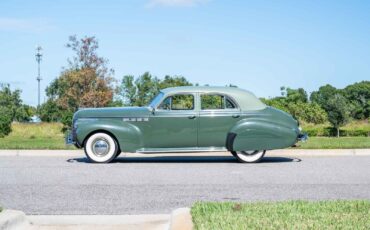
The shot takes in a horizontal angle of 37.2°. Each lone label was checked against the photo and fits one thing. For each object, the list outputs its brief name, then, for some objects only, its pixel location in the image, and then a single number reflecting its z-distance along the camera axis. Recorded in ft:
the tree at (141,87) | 193.71
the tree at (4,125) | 99.66
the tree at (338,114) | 154.61
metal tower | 197.06
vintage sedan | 39.47
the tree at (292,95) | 258.53
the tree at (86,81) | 136.26
